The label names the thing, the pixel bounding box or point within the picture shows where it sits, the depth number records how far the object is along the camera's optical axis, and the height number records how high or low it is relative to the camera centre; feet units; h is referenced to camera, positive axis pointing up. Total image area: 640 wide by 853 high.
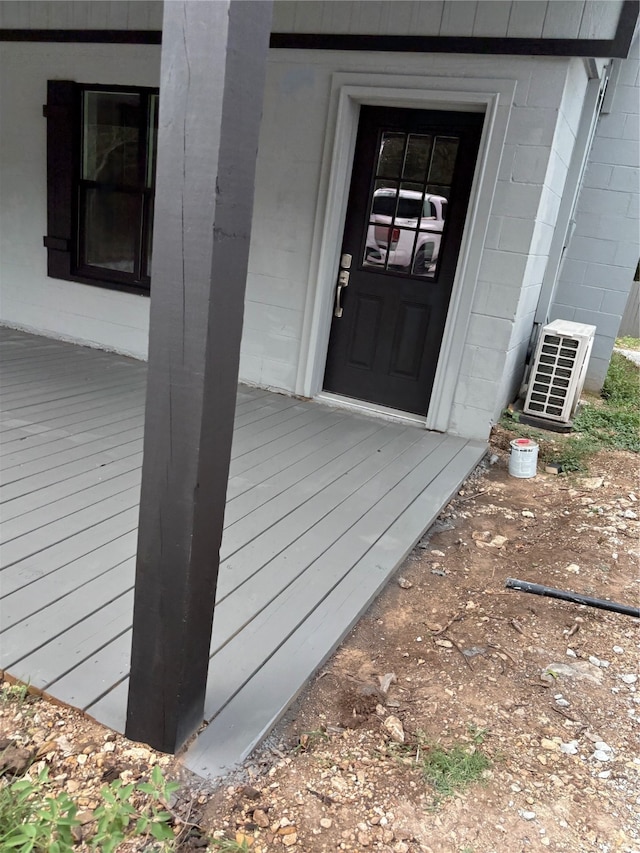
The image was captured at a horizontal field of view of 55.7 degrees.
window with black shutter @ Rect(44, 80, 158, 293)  15.24 +0.46
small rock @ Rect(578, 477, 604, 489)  11.80 -3.97
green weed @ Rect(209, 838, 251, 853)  4.30 -4.22
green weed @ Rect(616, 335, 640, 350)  27.81 -3.07
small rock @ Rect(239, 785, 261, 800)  4.76 -4.26
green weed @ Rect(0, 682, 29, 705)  5.37 -4.26
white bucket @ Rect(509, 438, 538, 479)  12.00 -3.75
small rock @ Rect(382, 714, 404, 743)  5.54 -4.28
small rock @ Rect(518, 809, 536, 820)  4.84 -4.20
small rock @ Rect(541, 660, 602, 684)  6.59 -4.23
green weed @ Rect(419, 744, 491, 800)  5.07 -4.22
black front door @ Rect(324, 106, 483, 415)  12.60 -0.17
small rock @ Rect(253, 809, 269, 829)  4.55 -4.26
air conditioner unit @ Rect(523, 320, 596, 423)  14.10 -2.40
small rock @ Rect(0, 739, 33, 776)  4.71 -4.26
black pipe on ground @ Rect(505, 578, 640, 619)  7.50 -3.92
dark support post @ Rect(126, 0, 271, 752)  3.51 -0.74
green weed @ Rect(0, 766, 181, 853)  3.80 -3.96
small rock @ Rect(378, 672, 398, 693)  6.19 -4.31
